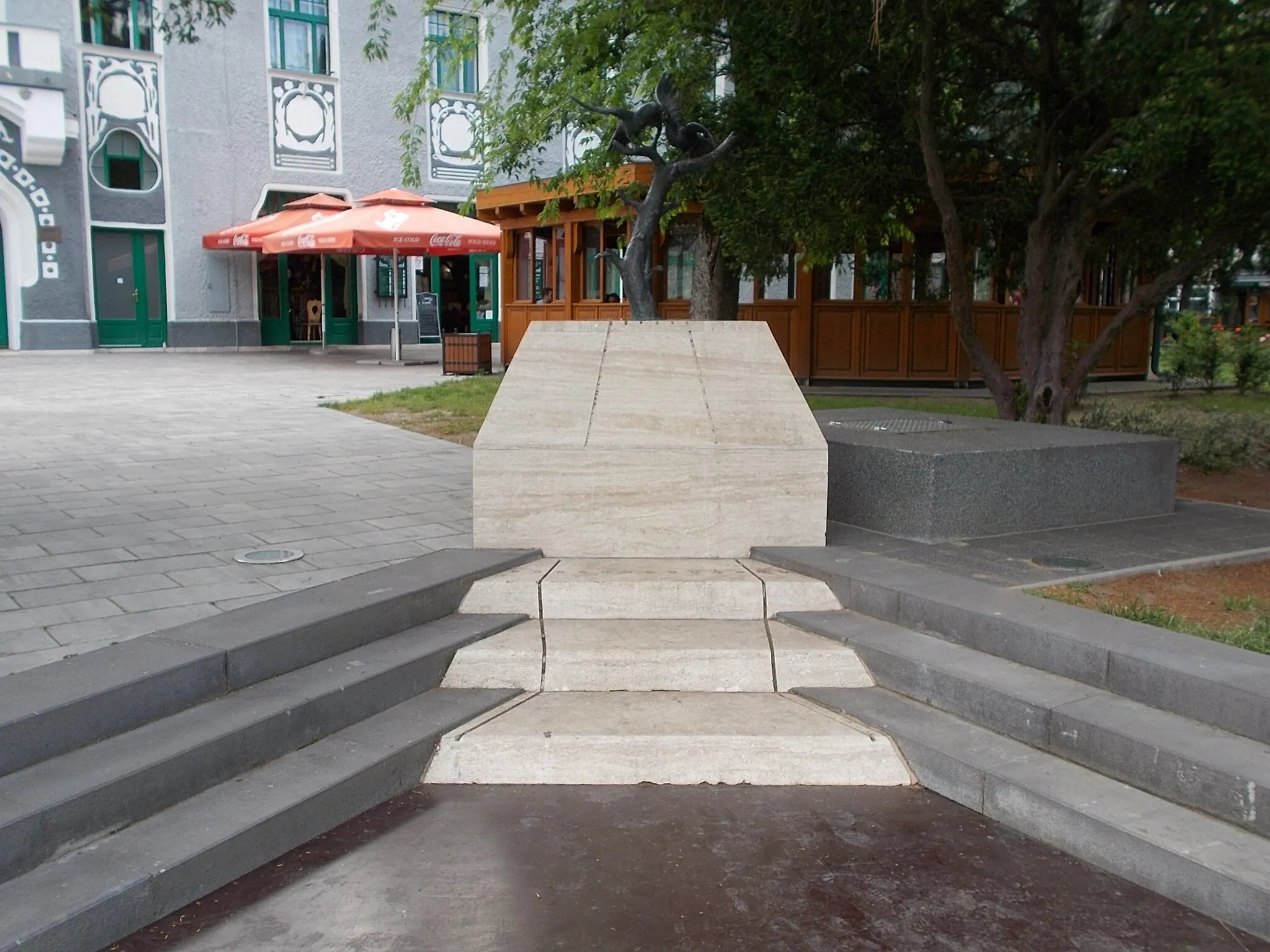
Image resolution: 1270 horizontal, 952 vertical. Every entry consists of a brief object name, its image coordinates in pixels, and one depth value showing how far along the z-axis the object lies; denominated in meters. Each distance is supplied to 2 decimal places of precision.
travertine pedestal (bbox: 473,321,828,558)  5.66
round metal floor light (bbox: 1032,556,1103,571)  5.55
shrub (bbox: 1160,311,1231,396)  16.08
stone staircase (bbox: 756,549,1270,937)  3.35
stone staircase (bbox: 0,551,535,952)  3.12
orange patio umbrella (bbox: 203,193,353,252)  21.73
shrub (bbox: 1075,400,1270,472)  9.37
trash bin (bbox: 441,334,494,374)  18.22
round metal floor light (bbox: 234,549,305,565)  5.62
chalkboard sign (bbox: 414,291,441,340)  27.30
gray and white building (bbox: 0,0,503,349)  21.84
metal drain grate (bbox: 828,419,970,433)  7.27
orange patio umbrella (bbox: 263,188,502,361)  19.00
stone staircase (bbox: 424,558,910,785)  4.09
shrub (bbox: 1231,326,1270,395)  15.99
